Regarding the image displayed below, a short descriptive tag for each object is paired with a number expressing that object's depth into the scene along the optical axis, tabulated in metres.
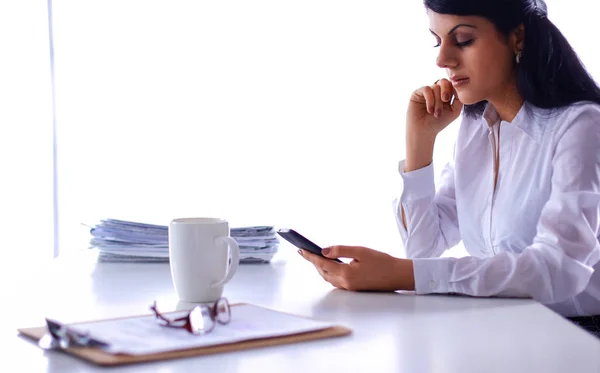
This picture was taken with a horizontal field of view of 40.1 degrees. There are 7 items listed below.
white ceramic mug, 1.23
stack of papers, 1.66
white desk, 0.86
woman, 1.35
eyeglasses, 0.97
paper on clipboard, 0.90
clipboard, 0.85
